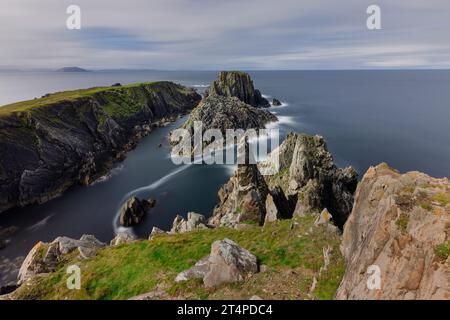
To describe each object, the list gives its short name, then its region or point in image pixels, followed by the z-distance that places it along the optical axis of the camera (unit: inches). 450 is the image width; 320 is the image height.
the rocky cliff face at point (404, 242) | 505.7
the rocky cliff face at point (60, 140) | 2687.0
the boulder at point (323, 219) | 1062.4
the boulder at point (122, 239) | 1451.8
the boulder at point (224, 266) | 821.2
